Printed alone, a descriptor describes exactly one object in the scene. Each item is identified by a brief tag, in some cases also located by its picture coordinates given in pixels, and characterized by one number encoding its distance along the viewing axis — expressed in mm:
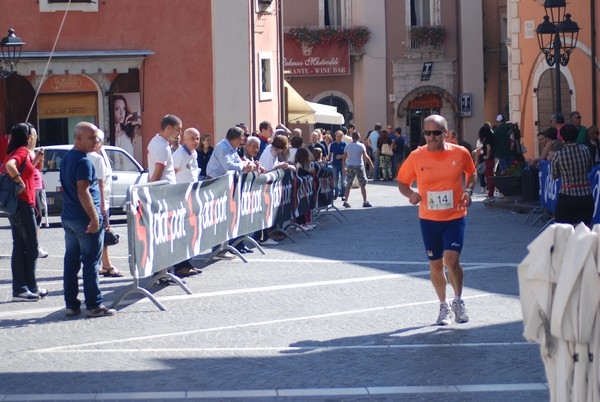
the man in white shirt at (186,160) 14680
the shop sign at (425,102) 50969
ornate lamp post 23859
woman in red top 12477
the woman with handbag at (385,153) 41938
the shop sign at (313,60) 50625
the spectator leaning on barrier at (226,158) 16750
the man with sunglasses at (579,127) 22578
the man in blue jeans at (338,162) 28969
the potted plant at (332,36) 50375
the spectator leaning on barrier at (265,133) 21141
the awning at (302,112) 37625
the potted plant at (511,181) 25094
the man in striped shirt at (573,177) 13766
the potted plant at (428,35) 50594
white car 23938
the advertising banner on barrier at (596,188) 14851
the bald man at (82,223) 11117
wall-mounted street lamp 21730
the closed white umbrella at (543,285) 5840
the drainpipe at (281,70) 36219
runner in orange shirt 10477
